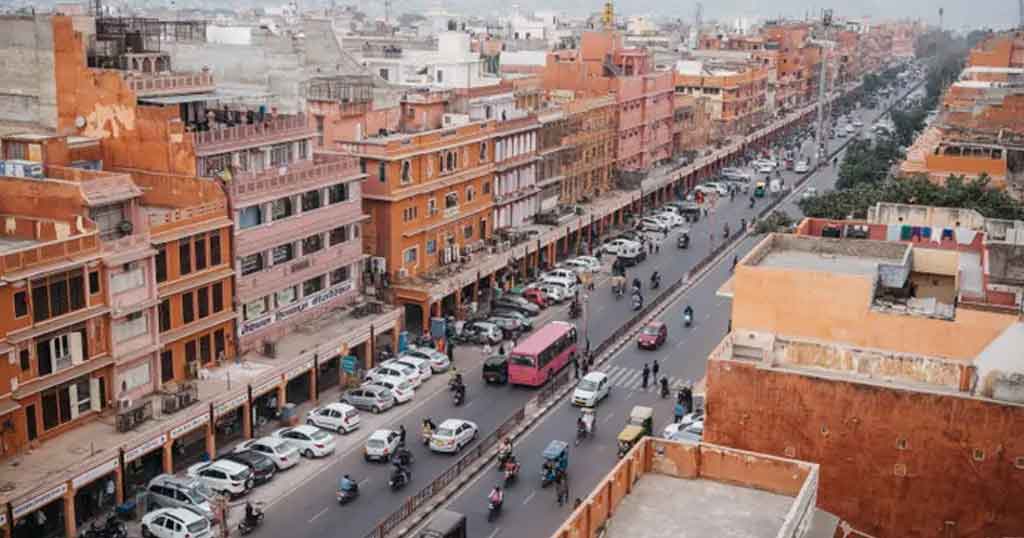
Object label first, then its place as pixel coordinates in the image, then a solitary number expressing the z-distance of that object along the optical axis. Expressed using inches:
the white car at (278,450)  1551.4
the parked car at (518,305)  2353.6
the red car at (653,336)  2140.7
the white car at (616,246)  2928.2
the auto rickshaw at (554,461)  1515.7
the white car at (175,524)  1304.1
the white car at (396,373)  1863.9
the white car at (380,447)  1581.0
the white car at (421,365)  1923.0
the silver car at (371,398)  1781.5
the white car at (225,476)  1451.8
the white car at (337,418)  1692.9
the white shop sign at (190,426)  1480.1
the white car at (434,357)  1980.8
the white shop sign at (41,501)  1237.1
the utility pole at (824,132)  4647.1
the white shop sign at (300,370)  1728.1
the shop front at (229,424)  1574.8
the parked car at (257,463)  1502.2
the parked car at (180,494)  1376.7
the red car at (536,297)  2431.1
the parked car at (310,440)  1601.9
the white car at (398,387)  1819.6
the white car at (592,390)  1813.5
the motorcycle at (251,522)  1371.8
